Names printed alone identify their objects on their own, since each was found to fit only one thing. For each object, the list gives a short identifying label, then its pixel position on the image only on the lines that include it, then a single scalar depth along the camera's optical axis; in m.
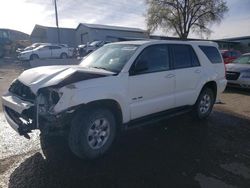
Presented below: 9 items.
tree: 29.26
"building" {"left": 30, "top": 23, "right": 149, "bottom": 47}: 33.28
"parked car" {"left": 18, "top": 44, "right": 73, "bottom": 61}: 17.72
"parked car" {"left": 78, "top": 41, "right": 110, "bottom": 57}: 20.68
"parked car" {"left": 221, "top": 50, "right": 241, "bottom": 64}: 11.89
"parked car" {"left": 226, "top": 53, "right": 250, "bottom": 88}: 7.42
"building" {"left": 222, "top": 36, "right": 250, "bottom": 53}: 39.68
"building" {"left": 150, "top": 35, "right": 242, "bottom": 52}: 39.01
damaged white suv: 2.73
